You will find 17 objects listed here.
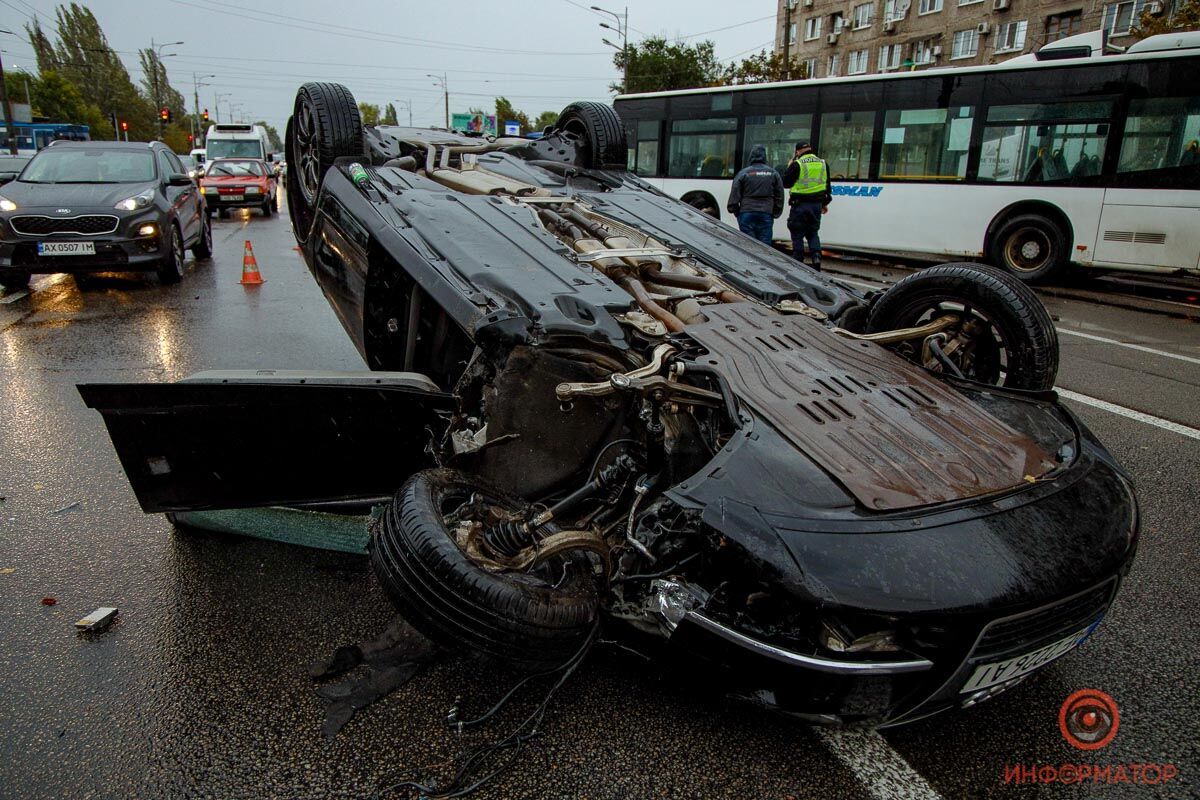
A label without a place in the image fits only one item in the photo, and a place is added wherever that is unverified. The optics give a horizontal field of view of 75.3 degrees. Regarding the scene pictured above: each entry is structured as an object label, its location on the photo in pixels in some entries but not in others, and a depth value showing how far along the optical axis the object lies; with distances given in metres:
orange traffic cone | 8.90
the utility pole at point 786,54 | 29.44
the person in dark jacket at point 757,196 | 9.89
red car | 17.91
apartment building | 30.42
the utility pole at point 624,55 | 36.40
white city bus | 9.42
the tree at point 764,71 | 31.44
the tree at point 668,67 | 42.03
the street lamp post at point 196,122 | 76.44
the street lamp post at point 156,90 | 68.69
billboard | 44.19
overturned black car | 1.88
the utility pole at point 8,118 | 25.24
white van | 21.19
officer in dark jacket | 10.12
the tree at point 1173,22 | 15.73
